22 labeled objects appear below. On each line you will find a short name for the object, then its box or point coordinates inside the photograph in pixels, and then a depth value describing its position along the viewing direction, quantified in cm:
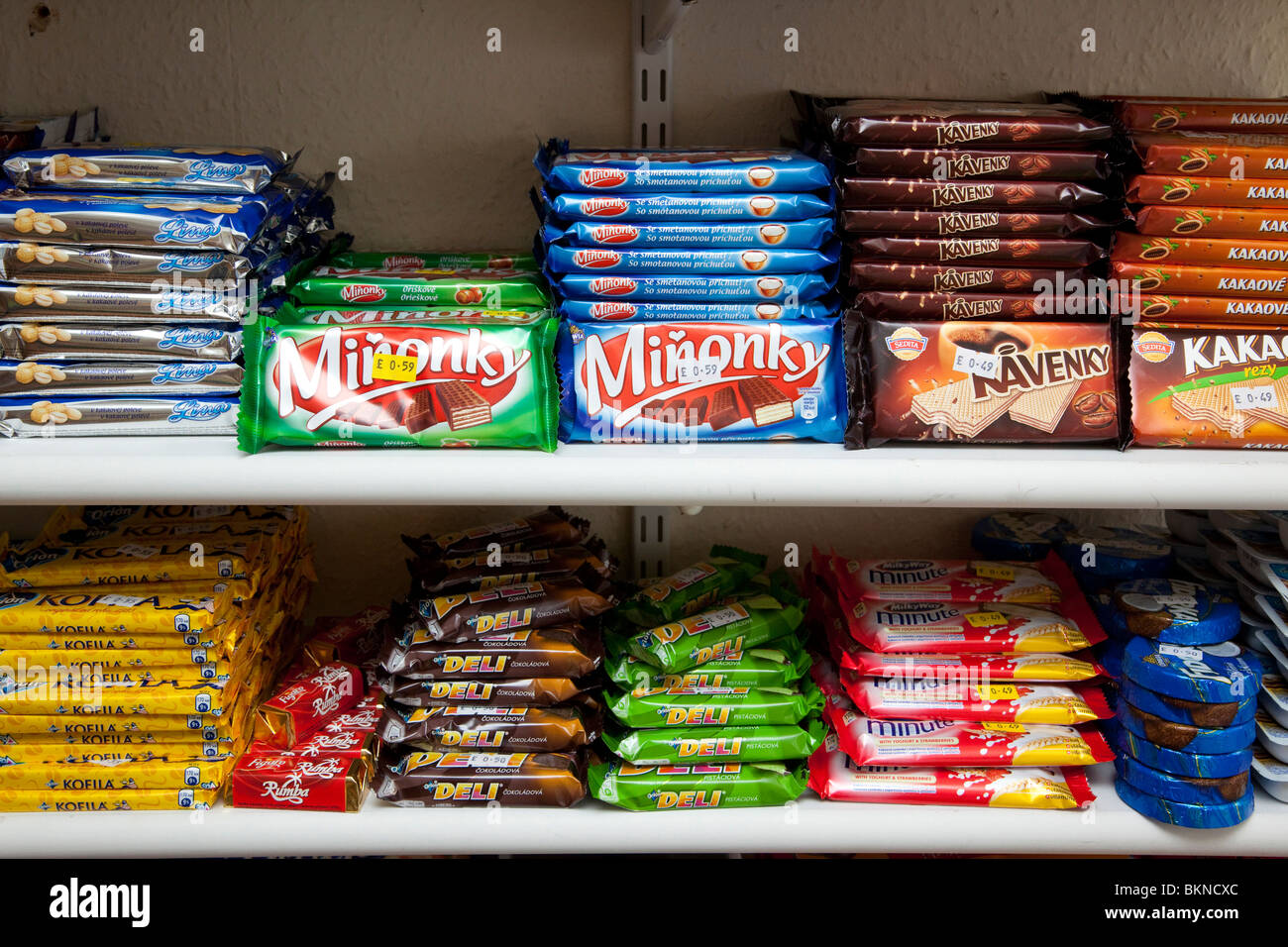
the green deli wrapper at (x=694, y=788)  108
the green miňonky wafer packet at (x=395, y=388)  99
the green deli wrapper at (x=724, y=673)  112
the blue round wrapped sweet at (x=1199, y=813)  103
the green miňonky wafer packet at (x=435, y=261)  118
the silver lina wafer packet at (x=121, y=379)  101
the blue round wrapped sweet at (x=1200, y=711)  103
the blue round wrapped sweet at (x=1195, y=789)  104
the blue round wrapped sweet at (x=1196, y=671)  103
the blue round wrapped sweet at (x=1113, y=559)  121
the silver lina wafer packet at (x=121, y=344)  101
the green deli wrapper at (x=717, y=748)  110
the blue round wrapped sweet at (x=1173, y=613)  108
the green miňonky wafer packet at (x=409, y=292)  109
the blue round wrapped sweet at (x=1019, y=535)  132
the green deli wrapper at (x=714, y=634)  111
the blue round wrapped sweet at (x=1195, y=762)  104
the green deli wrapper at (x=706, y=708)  111
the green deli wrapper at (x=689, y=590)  117
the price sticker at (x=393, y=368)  100
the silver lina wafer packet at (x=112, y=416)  101
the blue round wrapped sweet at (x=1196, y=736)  103
